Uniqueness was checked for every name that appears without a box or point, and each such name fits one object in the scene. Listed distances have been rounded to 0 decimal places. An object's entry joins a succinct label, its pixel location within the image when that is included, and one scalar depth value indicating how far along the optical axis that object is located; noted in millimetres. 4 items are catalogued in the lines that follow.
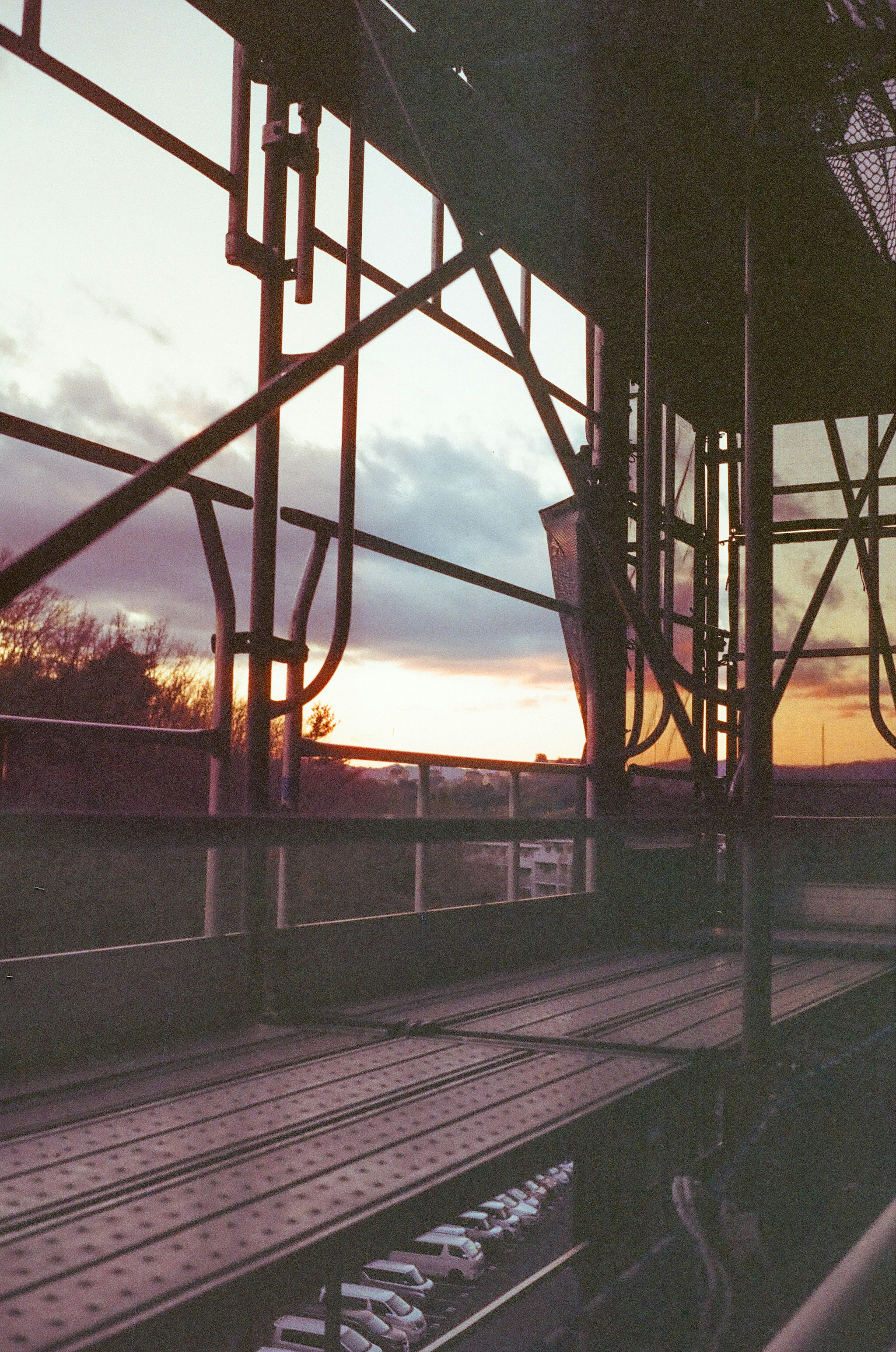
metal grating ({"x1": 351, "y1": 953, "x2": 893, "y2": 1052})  3316
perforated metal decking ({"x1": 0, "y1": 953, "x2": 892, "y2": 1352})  1495
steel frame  2531
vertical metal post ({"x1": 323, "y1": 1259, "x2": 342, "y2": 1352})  2035
